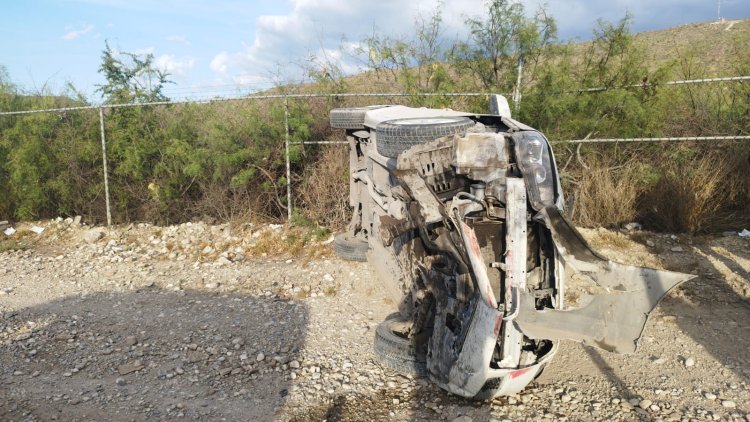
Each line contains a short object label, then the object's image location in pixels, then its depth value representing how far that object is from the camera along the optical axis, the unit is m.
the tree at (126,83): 8.98
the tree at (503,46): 7.87
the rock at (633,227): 7.13
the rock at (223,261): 7.05
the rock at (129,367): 4.24
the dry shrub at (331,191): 7.99
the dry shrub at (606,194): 7.12
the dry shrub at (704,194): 6.79
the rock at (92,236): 8.22
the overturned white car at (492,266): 2.91
